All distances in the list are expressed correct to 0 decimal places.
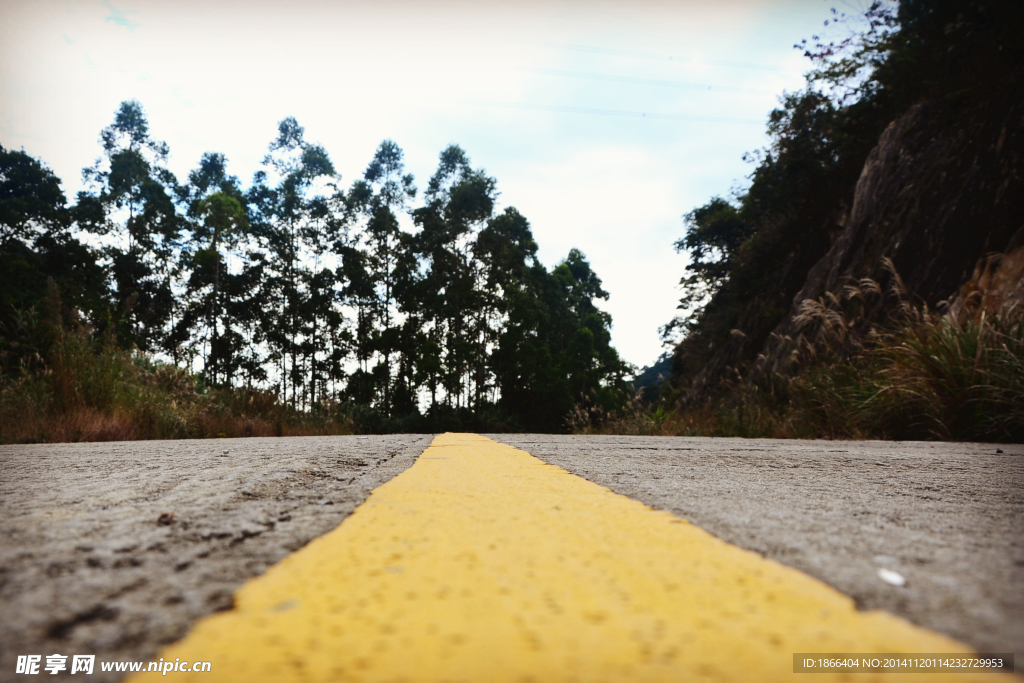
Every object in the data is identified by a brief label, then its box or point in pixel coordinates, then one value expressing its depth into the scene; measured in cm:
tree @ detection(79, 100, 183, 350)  3256
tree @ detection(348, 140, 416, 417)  3234
